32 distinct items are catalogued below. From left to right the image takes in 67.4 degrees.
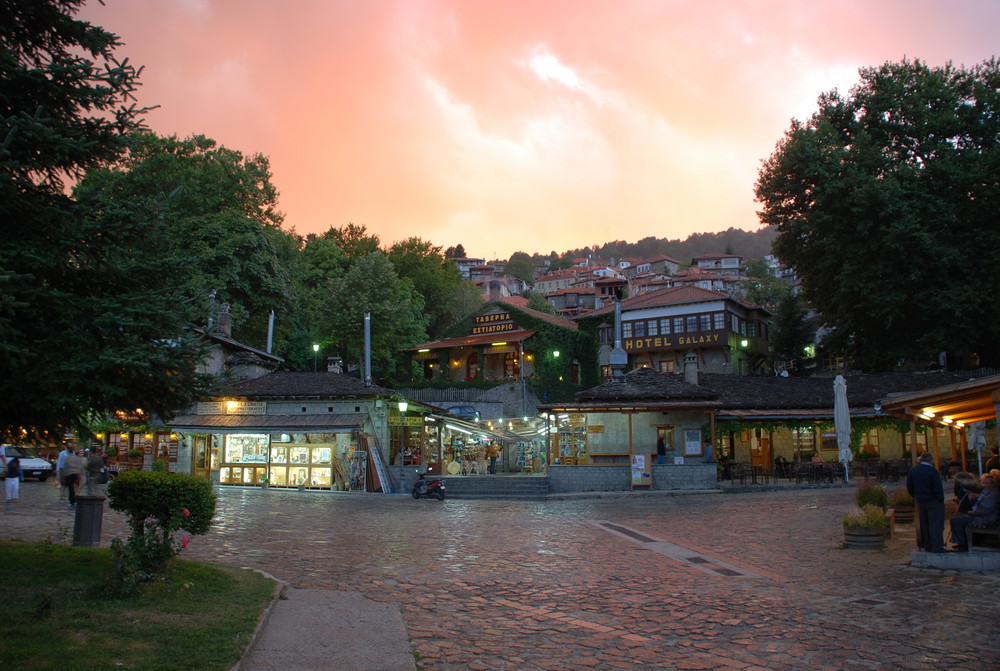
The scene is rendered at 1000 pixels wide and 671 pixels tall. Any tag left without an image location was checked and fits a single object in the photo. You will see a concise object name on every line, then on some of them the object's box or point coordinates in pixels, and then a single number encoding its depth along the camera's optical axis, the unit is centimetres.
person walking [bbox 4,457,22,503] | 1892
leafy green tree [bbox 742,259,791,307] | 7150
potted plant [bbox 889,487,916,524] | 1531
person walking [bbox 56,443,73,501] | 1896
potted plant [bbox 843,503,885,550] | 1220
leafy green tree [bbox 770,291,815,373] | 5534
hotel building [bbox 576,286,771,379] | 5097
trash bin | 1136
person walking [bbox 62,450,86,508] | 1850
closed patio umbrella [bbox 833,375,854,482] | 2305
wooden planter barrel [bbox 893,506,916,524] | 1530
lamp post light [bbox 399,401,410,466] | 2842
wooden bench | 1045
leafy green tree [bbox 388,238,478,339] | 6738
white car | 2912
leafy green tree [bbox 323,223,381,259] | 6744
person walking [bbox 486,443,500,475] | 3522
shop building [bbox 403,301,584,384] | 5197
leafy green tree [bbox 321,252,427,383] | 5112
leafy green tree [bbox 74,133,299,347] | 4312
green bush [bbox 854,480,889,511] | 1364
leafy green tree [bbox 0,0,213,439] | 750
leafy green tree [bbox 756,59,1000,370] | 3662
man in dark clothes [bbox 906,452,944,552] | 1078
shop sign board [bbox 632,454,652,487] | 2598
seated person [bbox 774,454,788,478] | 2911
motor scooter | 2470
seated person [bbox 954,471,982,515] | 1166
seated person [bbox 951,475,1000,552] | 1044
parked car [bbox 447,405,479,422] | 4218
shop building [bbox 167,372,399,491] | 2841
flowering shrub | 861
